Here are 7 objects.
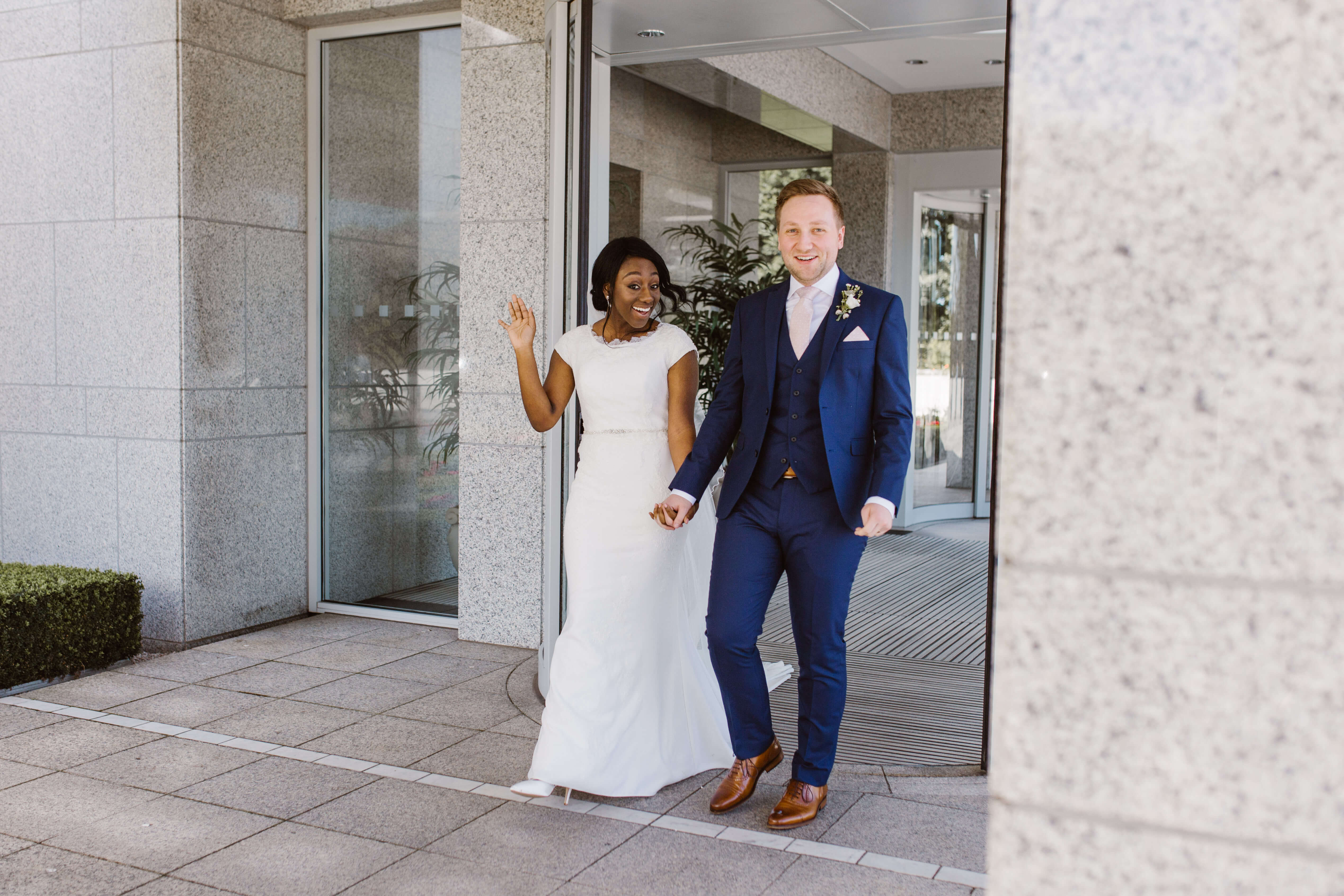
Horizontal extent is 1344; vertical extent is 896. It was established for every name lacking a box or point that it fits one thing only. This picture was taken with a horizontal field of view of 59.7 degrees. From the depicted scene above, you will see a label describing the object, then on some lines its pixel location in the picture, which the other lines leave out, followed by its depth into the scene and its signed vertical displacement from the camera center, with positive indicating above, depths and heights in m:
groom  3.23 -0.27
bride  3.52 -0.62
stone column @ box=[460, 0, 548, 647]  5.44 +0.37
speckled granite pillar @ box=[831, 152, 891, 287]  9.68 +1.34
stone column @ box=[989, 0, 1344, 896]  1.05 -0.07
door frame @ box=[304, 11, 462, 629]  6.06 +0.39
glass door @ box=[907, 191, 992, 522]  10.13 +0.14
